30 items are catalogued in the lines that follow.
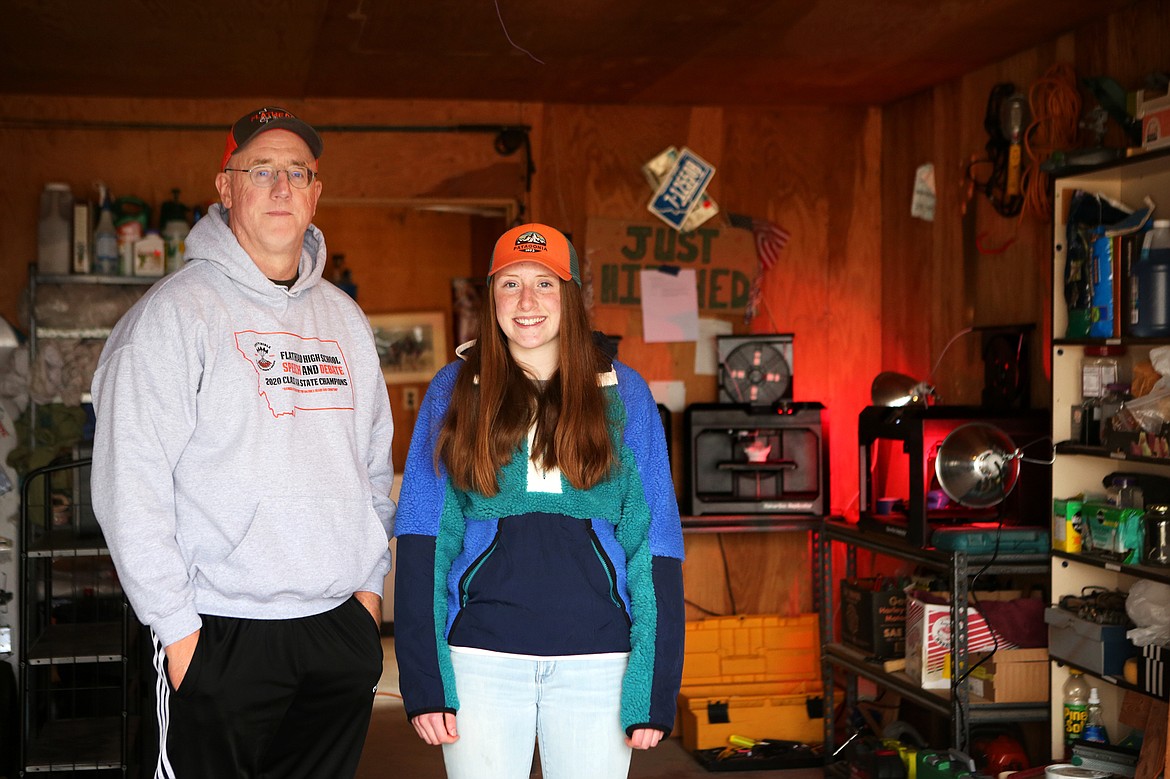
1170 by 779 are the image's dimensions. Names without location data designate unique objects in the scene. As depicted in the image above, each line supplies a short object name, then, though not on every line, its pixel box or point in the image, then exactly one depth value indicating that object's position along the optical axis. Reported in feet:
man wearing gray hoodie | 6.54
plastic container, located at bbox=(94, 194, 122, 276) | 15.11
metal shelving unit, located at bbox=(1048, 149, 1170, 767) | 10.87
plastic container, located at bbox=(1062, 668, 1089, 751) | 10.86
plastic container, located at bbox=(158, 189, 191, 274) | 15.30
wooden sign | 16.16
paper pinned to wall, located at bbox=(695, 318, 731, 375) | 16.51
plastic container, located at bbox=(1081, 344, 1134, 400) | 10.71
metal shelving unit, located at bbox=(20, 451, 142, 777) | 10.76
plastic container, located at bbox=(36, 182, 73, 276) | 15.01
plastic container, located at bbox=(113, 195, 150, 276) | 15.25
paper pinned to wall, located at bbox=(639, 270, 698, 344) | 16.31
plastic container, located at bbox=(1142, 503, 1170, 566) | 9.82
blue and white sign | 16.25
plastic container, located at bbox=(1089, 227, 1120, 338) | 10.29
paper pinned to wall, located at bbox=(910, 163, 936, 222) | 15.46
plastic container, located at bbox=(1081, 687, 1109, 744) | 10.75
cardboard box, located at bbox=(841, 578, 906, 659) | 13.12
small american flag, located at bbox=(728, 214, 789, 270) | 16.51
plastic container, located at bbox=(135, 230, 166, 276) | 15.23
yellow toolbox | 14.82
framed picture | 23.26
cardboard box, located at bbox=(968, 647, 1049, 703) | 11.61
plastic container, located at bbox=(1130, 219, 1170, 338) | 9.71
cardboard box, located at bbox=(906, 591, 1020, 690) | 11.89
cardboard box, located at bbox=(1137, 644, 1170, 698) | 9.65
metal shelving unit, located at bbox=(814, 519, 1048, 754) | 11.59
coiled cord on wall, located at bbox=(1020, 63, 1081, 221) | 12.40
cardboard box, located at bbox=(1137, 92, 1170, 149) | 9.95
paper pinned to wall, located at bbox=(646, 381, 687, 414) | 16.39
